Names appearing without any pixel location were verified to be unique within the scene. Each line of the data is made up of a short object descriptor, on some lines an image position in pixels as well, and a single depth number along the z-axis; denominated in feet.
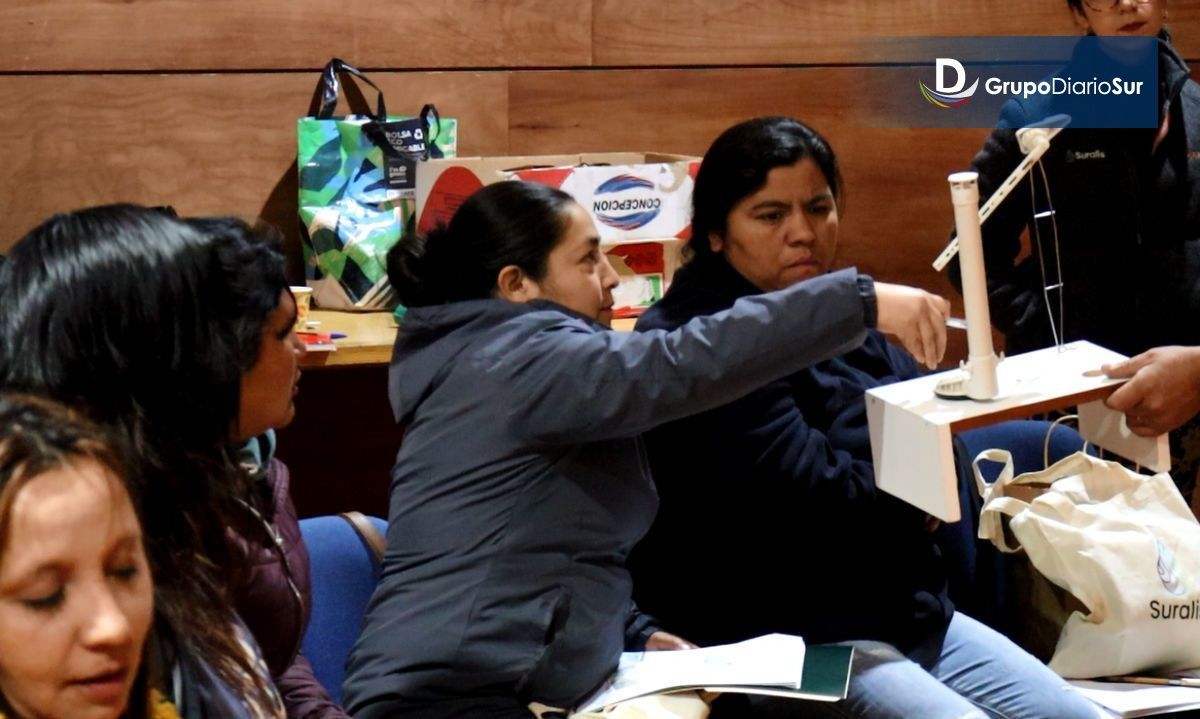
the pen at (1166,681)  14.89
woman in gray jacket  11.73
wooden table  18.67
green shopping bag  20.52
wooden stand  12.45
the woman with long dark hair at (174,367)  8.70
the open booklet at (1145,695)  14.39
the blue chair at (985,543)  15.88
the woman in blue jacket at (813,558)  13.74
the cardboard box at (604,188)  20.02
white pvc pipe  12.28
